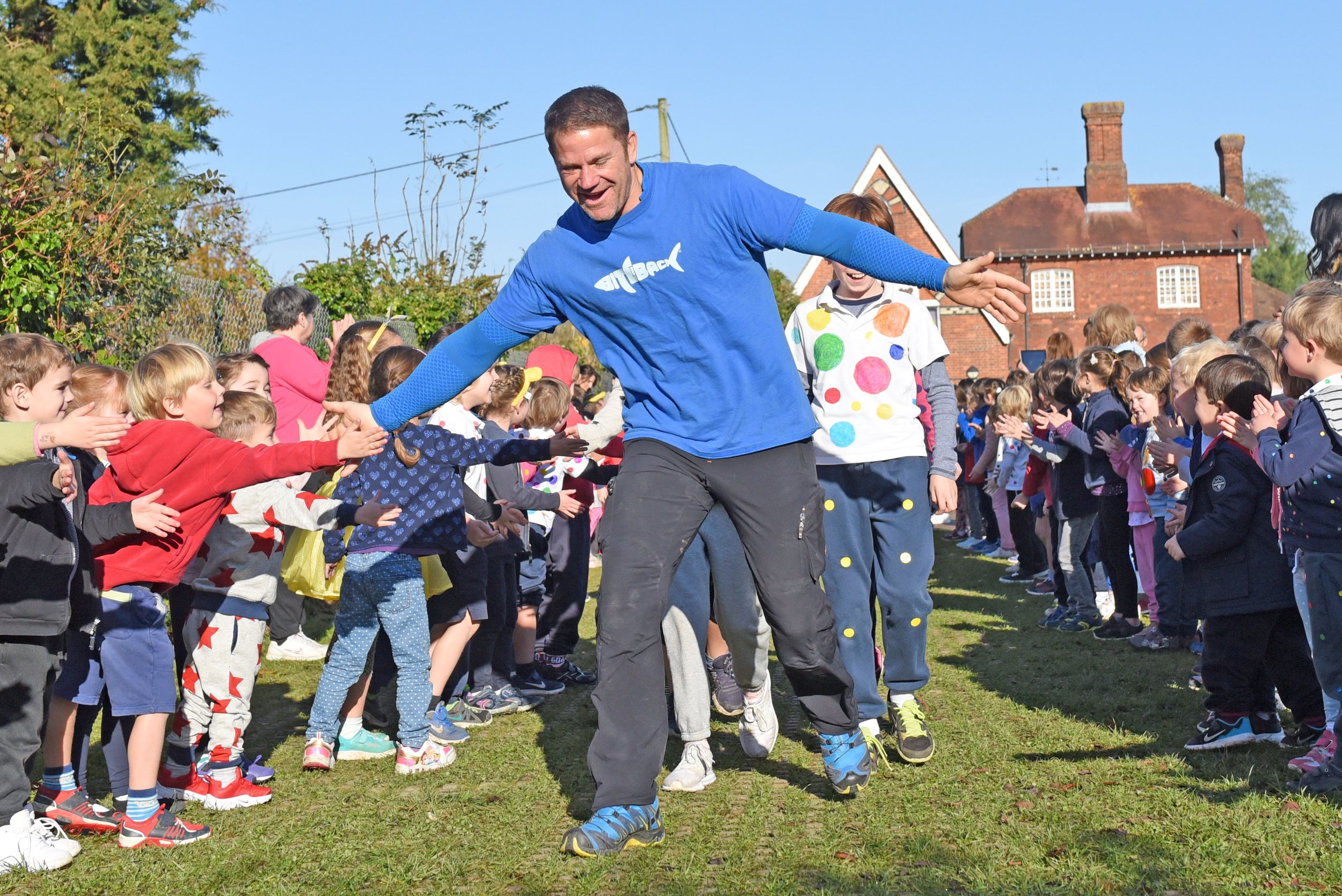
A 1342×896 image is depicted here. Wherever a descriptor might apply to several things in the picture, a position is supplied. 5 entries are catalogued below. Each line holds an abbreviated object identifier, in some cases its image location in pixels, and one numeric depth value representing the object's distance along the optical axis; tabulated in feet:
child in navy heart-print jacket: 18.38
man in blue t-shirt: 13.71
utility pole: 104.83
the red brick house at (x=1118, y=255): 161.48
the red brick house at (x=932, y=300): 148.36
